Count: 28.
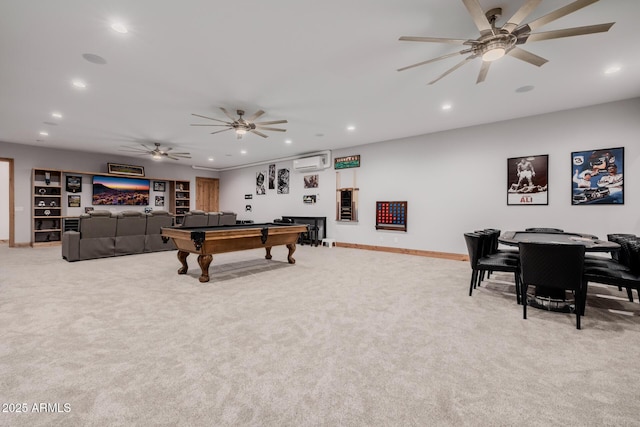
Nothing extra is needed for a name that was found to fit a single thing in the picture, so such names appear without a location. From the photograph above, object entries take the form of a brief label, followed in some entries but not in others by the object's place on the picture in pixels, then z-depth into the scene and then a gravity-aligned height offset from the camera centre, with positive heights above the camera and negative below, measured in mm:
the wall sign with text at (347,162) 8016 +1568
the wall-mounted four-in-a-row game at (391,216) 7107 -39
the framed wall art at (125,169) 9445 +1516
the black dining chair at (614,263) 2770 -566
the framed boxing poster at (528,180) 5277 +709
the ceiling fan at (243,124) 5113 +1693
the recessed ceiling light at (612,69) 3583 +1963
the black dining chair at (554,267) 2615 -508
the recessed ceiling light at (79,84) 4055 +1935
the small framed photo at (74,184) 8898 +908
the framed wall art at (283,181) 9930 +1200
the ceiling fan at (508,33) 2125 +1622
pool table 4035 -441
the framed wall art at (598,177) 4648 +699
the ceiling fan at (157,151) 8031 +1936
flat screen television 9430 +768
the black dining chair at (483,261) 3281 -585
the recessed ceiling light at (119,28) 2793 +1919
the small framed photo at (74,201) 8992 +344
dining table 2768 -321
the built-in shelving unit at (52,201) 8289 +321
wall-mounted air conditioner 8664 +1636
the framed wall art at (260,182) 10797 +1241
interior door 12195 +859
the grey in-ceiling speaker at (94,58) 3354 +1923
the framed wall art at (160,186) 10844 +1051
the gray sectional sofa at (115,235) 5773 -536
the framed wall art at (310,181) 9032 +1094
